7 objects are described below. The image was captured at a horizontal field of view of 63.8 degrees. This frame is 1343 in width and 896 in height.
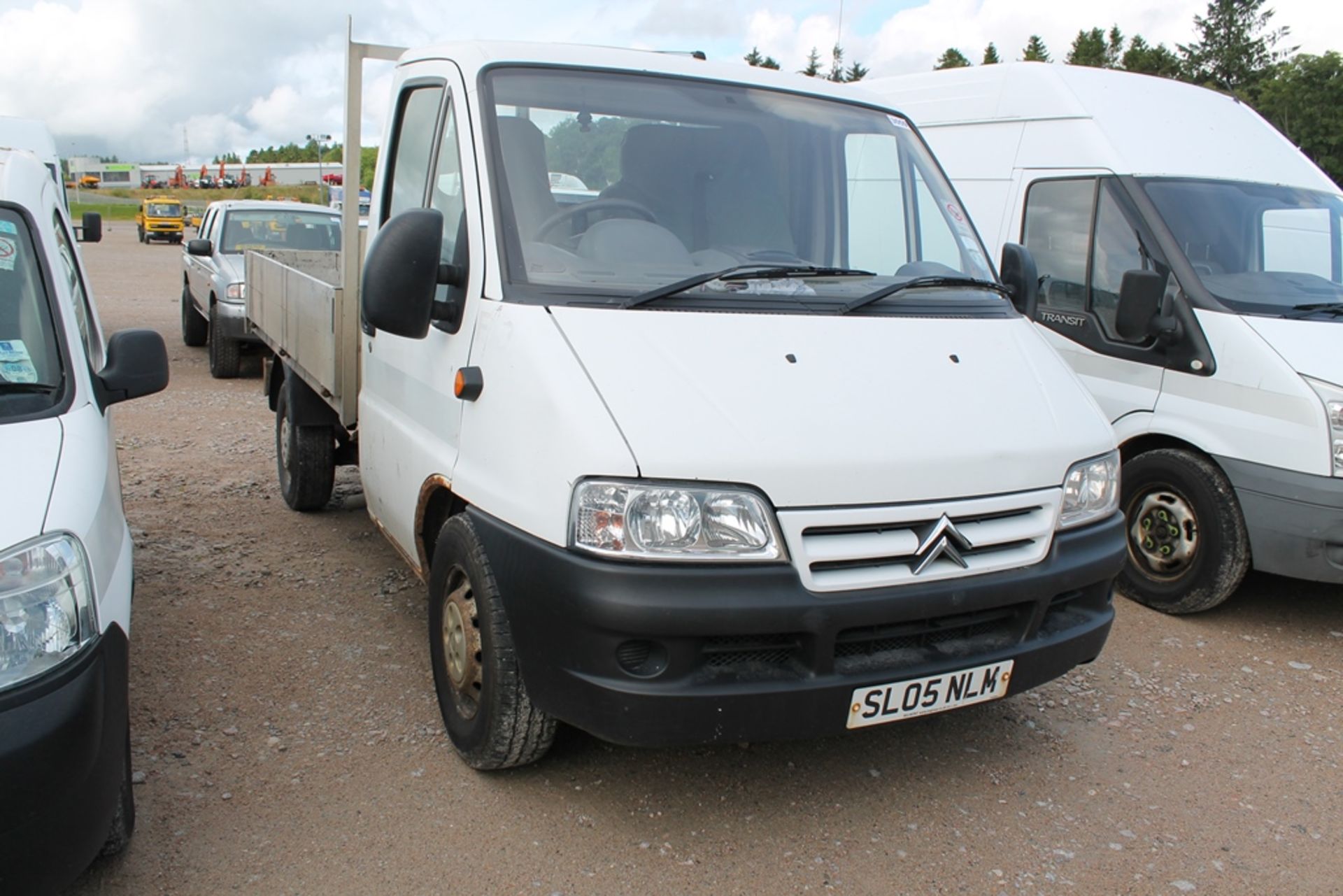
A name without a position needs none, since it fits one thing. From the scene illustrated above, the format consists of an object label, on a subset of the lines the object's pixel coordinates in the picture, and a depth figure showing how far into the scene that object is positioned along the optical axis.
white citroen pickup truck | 2.70
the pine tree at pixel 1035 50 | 68.36
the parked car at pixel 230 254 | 10.56
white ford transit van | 4.63
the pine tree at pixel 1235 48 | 67.06
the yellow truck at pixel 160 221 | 40.69
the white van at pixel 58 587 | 2.22
